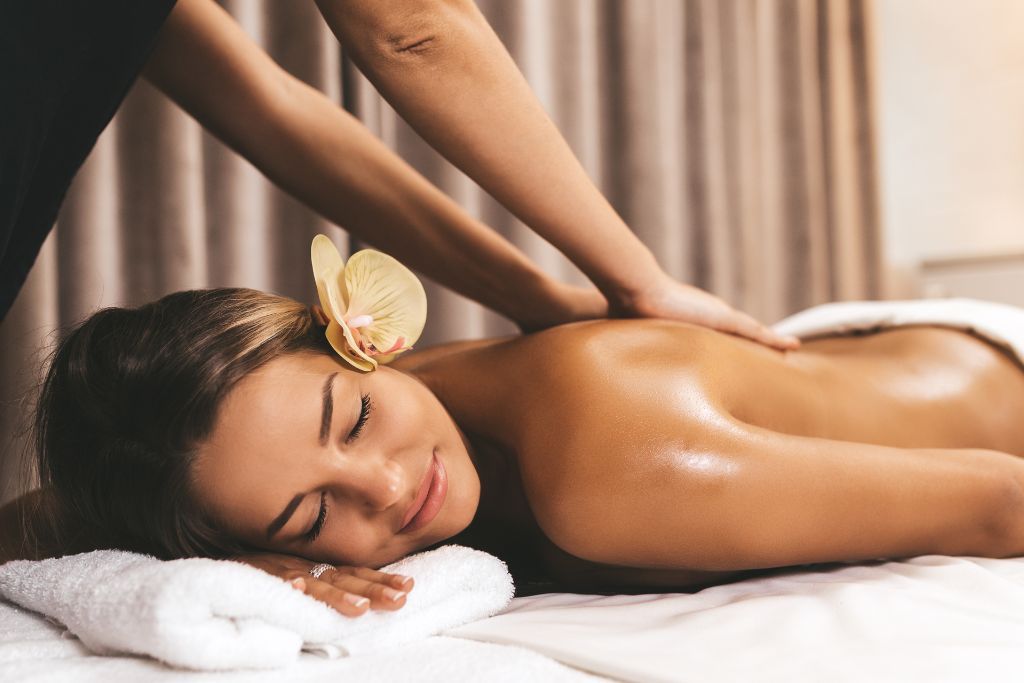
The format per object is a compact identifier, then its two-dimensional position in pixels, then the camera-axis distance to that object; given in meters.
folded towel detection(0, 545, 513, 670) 0.71
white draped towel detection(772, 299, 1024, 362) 1.46
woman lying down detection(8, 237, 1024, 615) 0.90
